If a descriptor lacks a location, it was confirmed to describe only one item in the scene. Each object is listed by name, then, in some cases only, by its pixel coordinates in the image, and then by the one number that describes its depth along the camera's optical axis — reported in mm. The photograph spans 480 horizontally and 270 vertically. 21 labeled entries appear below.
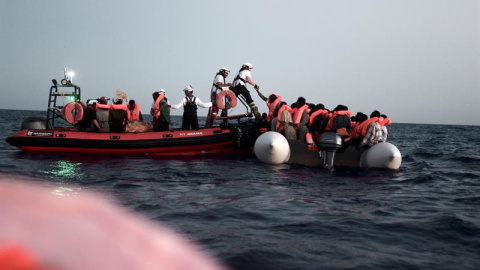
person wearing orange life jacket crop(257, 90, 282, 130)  14484
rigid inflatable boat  14344
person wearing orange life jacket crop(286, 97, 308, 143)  13227
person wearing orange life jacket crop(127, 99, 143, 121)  15057
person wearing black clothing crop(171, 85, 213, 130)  14781
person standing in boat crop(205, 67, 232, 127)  14909
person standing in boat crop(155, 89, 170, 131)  14961
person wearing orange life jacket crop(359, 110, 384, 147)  12305
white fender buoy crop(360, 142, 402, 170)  11836
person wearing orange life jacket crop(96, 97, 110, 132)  14530
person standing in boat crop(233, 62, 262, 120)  14664
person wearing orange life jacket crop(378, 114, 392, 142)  12664
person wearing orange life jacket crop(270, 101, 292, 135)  13492
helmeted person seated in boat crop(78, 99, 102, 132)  14621
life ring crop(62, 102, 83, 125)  14773
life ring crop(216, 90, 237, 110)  14648
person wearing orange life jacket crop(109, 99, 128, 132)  14570
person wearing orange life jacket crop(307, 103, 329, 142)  13422
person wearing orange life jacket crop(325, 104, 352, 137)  12844
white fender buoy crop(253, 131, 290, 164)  12602
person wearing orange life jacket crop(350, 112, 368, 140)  12648
